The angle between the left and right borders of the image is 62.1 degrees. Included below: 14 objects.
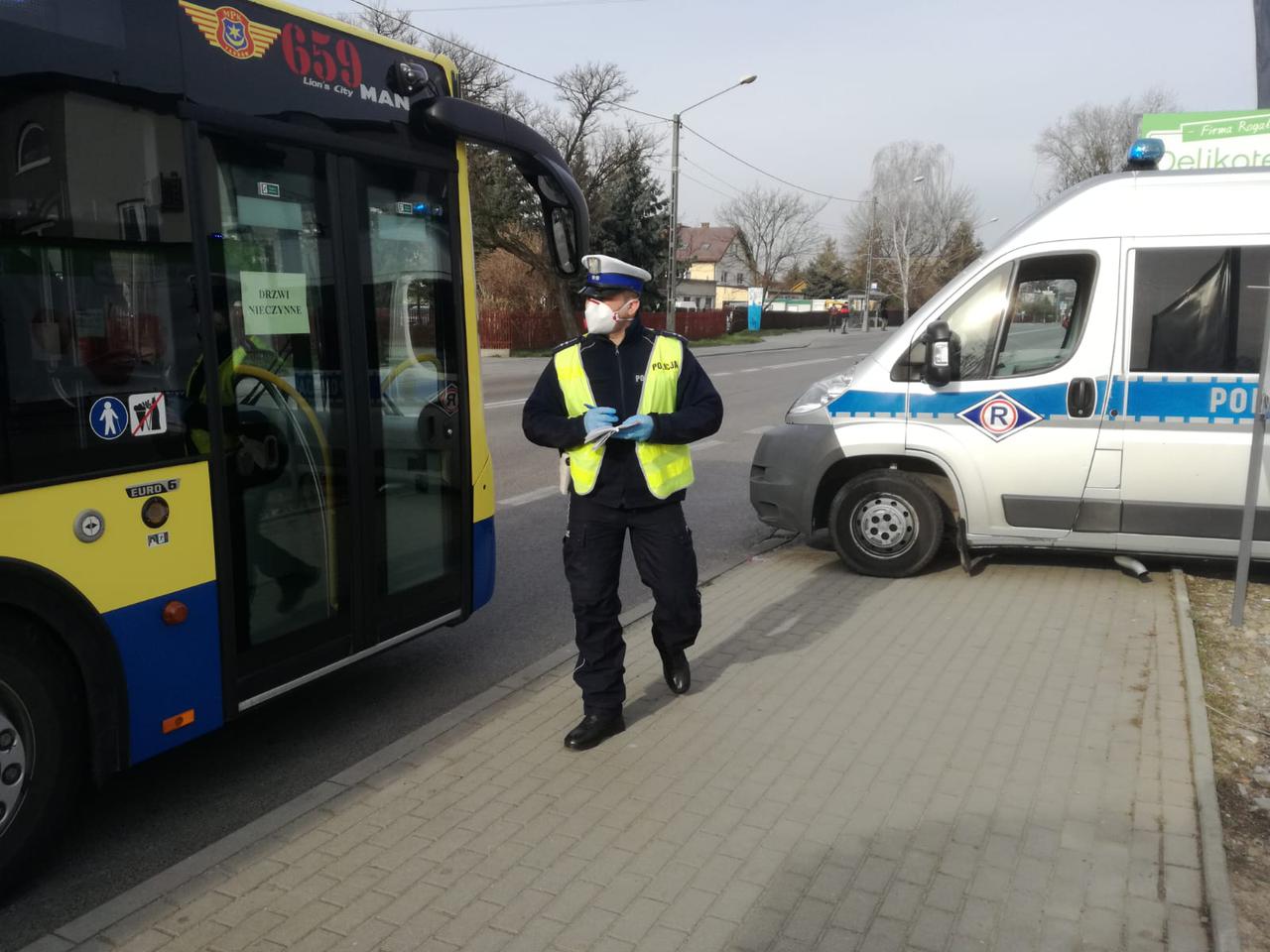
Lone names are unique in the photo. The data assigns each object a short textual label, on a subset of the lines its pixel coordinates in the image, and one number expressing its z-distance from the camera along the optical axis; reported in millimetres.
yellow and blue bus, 3057
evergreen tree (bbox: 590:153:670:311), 43094
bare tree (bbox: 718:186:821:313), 85375
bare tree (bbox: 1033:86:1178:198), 56406
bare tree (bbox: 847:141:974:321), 77438
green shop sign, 7391
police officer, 4066
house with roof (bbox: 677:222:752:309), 91562
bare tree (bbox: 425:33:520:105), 36375
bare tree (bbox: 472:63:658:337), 38312
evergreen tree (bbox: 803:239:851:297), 106250
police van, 6105
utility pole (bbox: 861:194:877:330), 73938
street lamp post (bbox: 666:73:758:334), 32625
